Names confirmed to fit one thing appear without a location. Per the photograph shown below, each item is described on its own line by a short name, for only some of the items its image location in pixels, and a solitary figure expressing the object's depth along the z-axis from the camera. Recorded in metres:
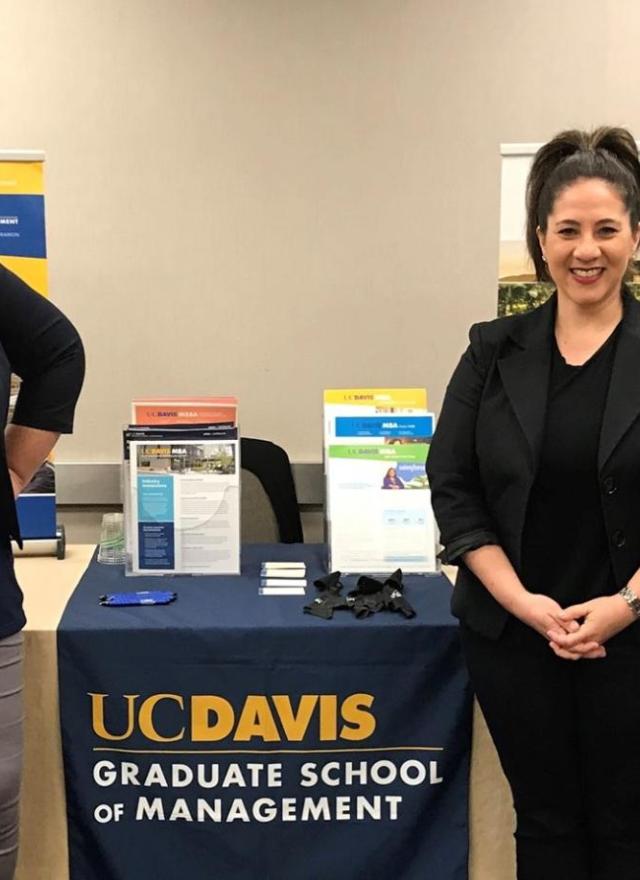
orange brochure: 1.97
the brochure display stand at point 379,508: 1.90
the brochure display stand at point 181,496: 1.86
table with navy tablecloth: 1.64
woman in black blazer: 1.29
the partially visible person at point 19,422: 1.33
